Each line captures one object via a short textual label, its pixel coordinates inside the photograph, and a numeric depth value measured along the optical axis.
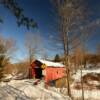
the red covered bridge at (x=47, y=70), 14.32
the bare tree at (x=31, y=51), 22.90
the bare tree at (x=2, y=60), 12.28
